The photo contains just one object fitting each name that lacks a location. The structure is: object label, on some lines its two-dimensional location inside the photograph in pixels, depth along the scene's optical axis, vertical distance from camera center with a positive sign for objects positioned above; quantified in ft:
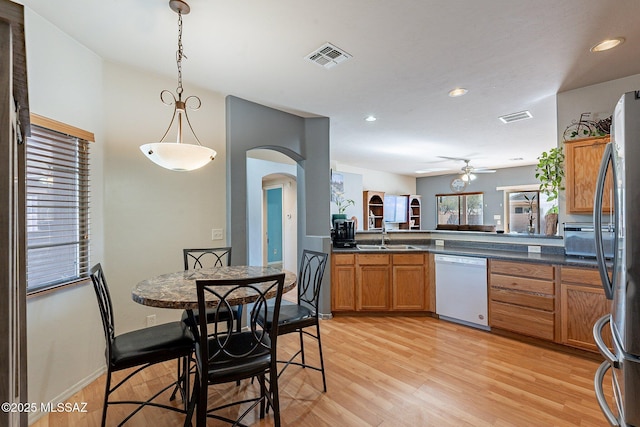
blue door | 23.47 -0.69
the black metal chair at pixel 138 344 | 5.26 -2.43
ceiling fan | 20.87 +3.03
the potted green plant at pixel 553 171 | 10.22 +1.45
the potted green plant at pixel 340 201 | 22.20 +1.10
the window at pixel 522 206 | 25.30 +0.57
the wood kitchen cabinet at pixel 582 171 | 9.05 +1.32
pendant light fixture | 5.60 +1.26
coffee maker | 13.25 -0.83
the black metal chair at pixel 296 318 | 6.91 -2.51
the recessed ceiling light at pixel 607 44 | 7.09 +4.16
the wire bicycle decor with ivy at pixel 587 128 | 9.25 +2.77
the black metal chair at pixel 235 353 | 4.67 -2.45
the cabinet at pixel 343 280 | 12.39 -2.77
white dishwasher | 10.73 -2.93
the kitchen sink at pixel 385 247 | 12.84 -1.52
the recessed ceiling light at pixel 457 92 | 10.04 +4.26
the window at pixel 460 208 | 28.27 +0.52
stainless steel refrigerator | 3.51 -0.77
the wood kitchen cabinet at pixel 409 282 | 12.25 -2.85
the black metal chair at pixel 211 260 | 7.18 -1.44
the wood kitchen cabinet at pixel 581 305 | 8.32 -2.72
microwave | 9.34 -0.91
